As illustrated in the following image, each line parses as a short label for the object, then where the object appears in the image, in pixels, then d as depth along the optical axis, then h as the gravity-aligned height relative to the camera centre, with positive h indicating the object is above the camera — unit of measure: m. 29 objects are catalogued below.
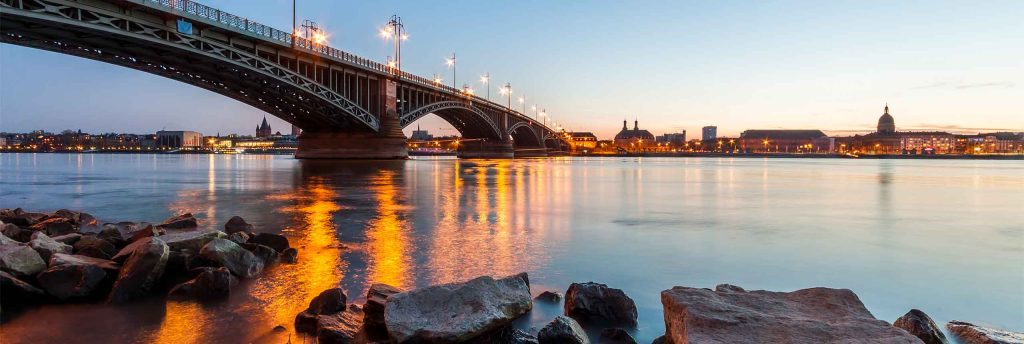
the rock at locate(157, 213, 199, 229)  12.14 -1.52
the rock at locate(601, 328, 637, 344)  5.26 -1.68
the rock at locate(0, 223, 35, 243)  9.72 -1.41
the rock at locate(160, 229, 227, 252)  7.97 -1.23
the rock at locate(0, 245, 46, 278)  6.61 -1.28
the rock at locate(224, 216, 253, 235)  11.46 -1.49
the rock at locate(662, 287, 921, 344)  4.23 -1.31
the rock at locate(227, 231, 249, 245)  9.30 -1.41
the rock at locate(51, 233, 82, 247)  8.80 -1.35
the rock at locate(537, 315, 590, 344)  4.82 -1.51
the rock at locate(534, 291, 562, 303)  6.65 -1.67
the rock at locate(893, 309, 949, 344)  5.16 -1.55
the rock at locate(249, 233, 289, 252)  9.26 -1.43
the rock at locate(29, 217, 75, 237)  10.91 -1.46
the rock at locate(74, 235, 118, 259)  7.80 -1.33
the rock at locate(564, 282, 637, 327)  5.98 -1.58
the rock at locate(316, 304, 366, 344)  5.01 -1.57
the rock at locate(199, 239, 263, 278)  7.53 -1.39
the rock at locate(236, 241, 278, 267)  8.38 -1.48
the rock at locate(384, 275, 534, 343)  4.61 -1.36
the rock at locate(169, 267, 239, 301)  6.63 -1.56
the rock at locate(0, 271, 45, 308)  6.21 -1.54
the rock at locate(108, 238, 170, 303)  6.55 -1.39
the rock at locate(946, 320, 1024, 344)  5.04 -1.63
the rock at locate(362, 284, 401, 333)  5.14 -1.43
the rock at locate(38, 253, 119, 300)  6.48 -1.44
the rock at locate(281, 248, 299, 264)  8.71 -1.59
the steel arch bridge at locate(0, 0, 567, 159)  31.89 +6.48
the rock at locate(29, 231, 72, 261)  7.41 -1.25
